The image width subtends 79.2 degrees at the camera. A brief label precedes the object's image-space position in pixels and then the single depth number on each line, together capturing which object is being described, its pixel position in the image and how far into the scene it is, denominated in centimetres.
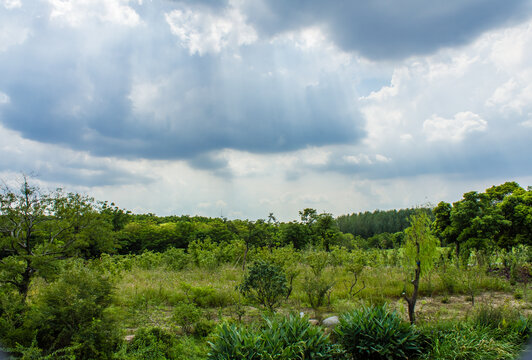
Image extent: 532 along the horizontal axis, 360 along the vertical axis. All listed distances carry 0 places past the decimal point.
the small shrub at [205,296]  780
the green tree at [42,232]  664
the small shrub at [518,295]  1017
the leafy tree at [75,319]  535
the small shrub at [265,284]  733
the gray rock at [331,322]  681
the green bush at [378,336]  548
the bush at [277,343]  468
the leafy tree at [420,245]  721
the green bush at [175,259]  1540
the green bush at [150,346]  544
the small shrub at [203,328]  665
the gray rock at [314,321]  707
